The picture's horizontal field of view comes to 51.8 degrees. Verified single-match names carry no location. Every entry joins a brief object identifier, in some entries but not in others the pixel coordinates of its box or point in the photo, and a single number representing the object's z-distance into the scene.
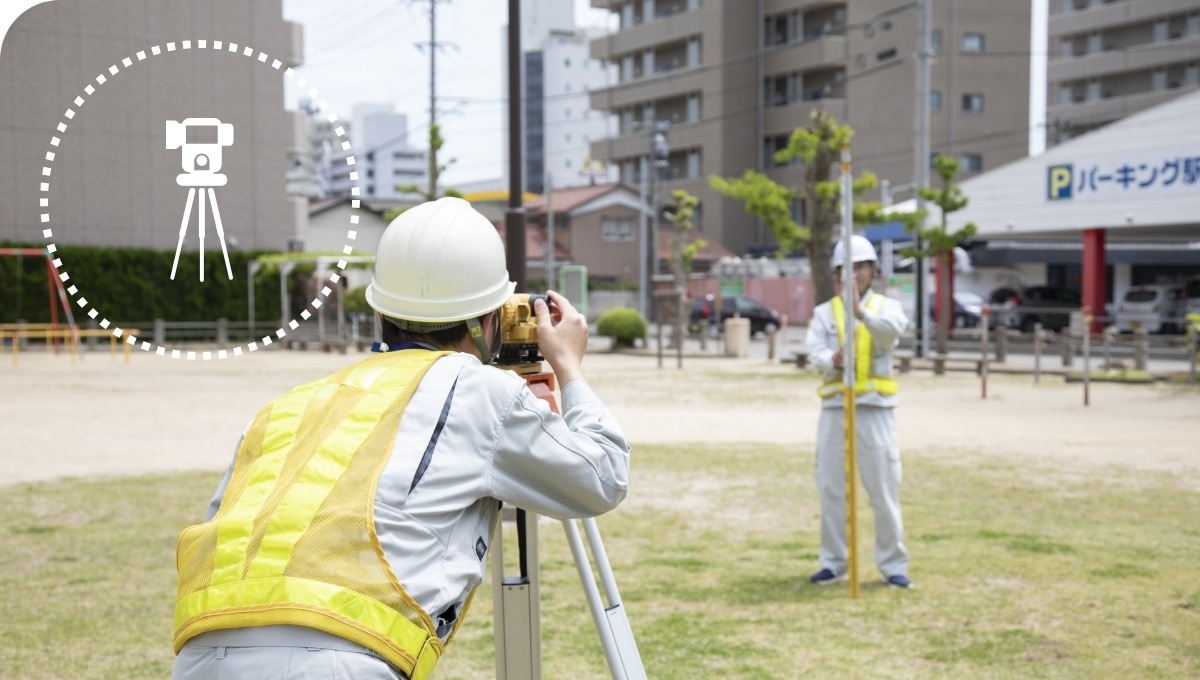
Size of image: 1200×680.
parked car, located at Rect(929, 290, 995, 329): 40.66
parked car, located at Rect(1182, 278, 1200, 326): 34.16
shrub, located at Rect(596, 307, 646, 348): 34.38
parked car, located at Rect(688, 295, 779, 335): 43.69
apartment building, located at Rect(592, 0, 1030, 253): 58.97
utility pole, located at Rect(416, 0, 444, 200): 32.78
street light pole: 40.47
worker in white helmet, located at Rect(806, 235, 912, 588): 6.84
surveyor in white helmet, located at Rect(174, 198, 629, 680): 2.19
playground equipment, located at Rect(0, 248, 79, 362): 27.54
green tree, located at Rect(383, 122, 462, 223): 34.56
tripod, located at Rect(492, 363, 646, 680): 3.24
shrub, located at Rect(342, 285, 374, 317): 38.02
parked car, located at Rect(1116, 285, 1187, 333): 35.25
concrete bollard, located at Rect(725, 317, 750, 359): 31.17
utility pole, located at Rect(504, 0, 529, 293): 8.45
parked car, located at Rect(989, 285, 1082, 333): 36.81
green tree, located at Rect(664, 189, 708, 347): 47.47
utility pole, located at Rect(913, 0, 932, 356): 28.92
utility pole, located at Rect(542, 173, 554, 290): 50.89
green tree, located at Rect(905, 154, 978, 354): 29.34
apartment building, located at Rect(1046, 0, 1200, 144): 59.28
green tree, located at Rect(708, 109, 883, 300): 28.89
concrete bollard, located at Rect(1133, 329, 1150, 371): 23.36
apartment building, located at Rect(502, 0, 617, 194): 116.50
